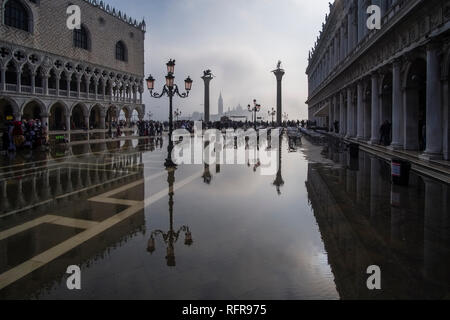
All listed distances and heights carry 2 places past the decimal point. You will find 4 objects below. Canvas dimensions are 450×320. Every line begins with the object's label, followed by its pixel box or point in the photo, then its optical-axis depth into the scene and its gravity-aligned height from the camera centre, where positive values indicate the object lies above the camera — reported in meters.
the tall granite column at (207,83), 77.56 +13.13
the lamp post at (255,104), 59.75 +6.64
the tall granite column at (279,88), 87.44 +13.77
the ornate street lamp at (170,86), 15.99 +2.81
